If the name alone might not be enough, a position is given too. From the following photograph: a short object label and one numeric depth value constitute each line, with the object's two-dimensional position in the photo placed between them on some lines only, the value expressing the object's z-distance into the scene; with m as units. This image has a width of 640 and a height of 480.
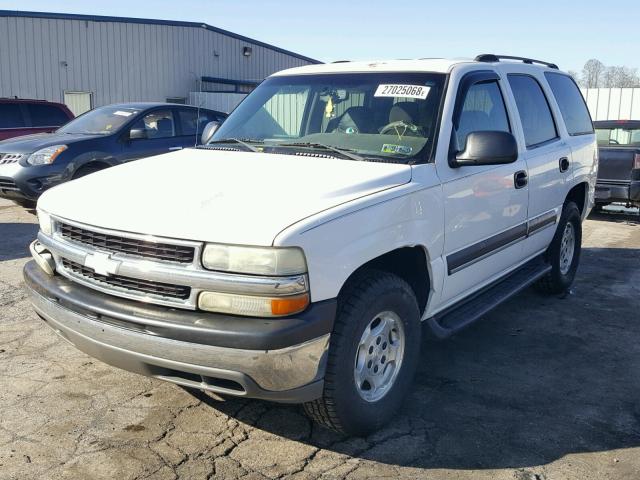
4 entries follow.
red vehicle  12.40
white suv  2.89
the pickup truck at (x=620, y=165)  10.07
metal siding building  21.08
